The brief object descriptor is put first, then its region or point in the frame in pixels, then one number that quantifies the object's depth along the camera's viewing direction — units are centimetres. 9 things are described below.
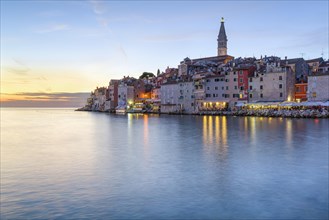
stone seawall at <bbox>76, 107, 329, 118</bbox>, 5338
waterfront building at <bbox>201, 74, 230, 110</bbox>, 6976
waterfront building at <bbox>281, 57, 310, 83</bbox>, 6350
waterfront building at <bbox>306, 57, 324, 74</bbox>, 7141
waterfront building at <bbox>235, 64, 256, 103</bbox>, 6569
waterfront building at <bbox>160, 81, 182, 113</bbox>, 8194
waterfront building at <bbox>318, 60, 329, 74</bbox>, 6175
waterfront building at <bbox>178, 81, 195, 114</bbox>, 7700
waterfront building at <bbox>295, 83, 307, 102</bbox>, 6049
